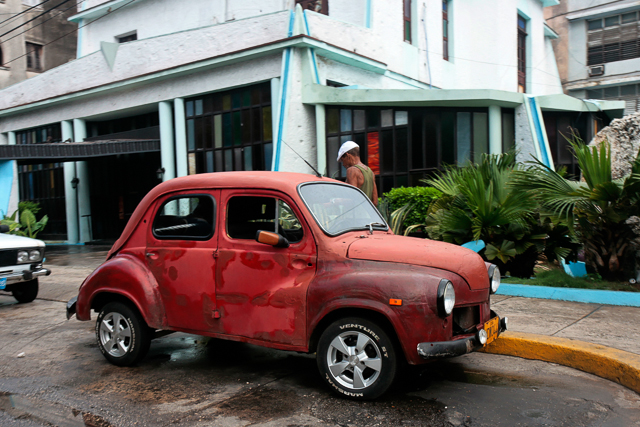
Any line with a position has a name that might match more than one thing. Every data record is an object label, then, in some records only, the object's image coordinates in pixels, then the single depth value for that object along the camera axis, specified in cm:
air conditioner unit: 2598
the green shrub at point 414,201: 1091
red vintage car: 378
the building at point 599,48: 2539
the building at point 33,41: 2861
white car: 787
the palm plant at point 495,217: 746
